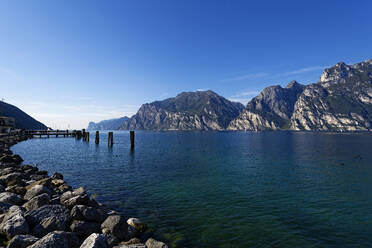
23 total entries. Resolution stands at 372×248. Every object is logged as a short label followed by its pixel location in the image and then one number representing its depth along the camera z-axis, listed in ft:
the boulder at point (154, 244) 31.46
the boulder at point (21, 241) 27.35
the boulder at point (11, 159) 110.83
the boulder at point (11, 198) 44.93
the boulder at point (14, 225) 31.19
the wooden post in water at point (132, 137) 209.70
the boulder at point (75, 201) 45.85
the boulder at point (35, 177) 72.73
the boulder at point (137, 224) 41.55
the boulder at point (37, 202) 42.63
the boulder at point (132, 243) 29.71
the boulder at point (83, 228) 36.04
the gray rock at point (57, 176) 80.70
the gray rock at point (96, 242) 26.96
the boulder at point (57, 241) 26.07
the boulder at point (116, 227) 36.06
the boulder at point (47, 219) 33.88
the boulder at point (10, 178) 64.15
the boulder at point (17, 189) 54.24
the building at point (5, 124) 347.77
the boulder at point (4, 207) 39.04
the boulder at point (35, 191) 49.77
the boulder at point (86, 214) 39.42
